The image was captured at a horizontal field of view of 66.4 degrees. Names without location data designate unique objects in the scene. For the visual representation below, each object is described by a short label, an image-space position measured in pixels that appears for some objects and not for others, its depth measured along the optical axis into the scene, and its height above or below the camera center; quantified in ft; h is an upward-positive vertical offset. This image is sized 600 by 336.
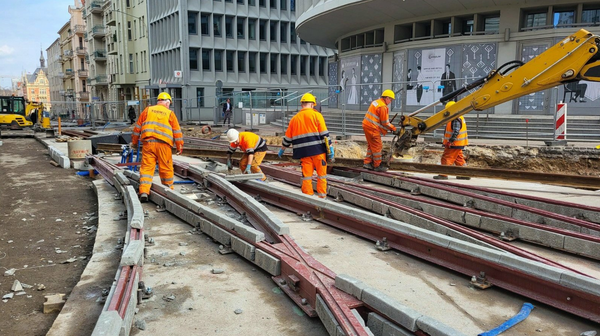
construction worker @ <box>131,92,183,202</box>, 25.73 -1.82
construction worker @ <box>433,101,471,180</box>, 33.24 -2.29
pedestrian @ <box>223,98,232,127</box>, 86.53 -0.50
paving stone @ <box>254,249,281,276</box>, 14.64 -5.02
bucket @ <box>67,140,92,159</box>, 43.78 -4.00
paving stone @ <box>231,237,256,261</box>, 16.02 -5.01
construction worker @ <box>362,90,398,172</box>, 31.27 -1.08
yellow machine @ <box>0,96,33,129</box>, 95.09 -1.24
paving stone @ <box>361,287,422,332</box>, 10.06 -4.55
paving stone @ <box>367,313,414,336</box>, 10.35 -5.03
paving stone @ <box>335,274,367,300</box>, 11.67 -4.52
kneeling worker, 30.30 -2.46
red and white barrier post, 44.68 -1.09
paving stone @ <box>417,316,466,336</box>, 9.24 -4.45
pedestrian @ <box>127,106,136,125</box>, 115.64 -1.68
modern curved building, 56.08 +9.81
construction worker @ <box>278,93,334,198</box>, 25.02 -1.83
